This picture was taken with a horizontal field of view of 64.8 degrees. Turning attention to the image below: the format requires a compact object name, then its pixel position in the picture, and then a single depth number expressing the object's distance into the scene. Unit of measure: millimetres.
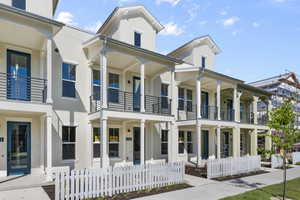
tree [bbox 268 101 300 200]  8875
